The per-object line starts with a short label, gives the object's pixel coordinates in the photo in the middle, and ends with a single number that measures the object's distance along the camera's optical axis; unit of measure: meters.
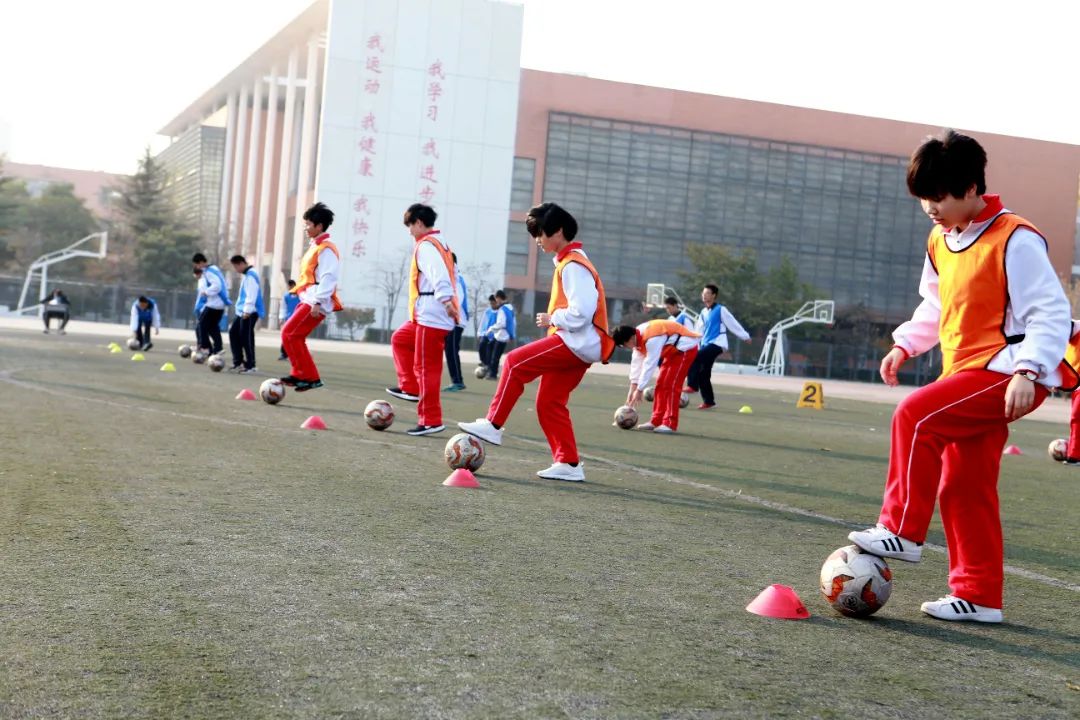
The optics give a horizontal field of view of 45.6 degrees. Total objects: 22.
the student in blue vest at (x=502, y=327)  25.50
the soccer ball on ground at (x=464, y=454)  8.30
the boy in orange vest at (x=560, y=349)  8.44
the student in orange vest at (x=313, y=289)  13.38
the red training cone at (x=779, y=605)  4.54
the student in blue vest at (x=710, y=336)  18.91
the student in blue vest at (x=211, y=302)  21.92
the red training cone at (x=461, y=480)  7.81
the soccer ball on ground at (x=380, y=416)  11.23
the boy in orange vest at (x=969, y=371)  4.39
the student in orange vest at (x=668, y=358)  14.59
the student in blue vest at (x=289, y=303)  31.53
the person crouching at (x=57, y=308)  36.03
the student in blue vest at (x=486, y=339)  26.36
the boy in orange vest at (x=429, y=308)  10.74
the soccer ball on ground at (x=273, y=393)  13.57
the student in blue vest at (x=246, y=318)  20.31
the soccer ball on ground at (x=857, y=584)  4.55
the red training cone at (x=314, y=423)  11.19
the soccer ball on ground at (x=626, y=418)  14.41
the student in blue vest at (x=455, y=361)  21.17
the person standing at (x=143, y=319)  27.59
